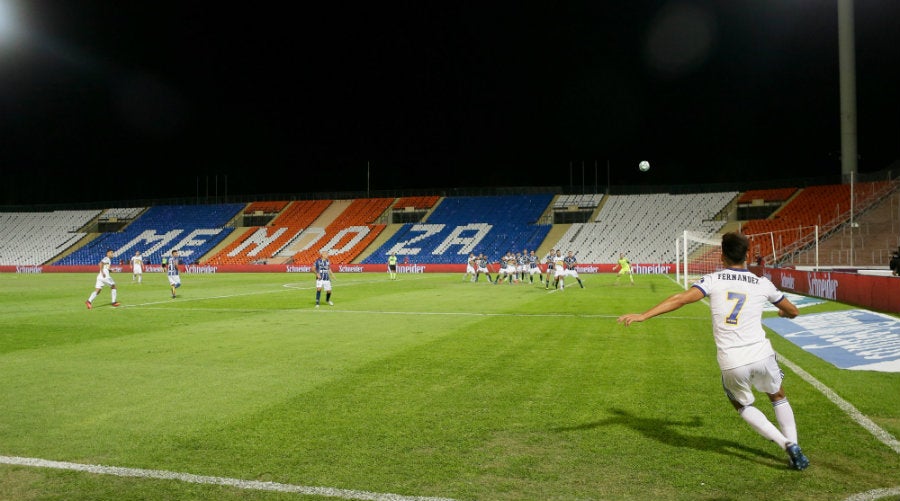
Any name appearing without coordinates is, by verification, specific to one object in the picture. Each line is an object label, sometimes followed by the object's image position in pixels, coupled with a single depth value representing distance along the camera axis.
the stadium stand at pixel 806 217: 42.34
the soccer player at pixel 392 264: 41.12
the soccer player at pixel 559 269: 27.66
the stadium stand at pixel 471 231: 59.56
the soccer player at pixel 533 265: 35.09
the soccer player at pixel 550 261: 29.03
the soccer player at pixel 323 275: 20.66
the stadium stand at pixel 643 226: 54.72
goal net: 41.48
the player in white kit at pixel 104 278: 21.03
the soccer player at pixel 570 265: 30.27
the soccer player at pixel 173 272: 24.33
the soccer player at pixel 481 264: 36.86
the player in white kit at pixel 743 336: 5.02
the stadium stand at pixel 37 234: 70.25
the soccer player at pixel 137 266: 37.38
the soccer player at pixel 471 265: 37.01
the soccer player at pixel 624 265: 33.78
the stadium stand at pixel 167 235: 67.31
